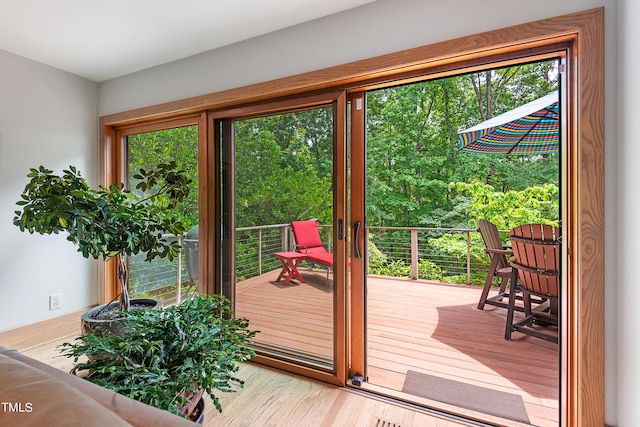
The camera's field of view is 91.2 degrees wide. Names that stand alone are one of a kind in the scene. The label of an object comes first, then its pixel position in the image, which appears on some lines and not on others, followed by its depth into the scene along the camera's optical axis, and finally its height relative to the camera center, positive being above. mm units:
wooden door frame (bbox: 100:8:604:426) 1409 +120
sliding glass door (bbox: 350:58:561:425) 2010 -437
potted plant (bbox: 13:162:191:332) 1790 -23
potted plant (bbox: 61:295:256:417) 970 -499
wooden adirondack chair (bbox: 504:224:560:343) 2365 -492
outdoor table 2221 -379
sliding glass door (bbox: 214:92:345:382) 2096 -111
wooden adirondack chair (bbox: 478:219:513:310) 3188 -510
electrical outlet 2885 -829
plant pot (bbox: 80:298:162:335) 1946 -705
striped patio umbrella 2508 +756
